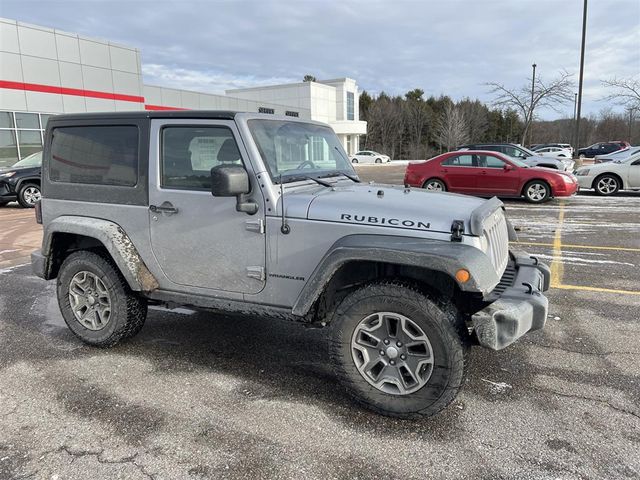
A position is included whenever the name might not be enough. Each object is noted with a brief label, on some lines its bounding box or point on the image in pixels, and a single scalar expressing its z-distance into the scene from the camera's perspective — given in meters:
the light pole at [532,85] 32.34
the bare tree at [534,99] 31.44
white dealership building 20.45
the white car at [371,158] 50.91
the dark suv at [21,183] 13.83
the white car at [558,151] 32.59
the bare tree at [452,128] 56.47
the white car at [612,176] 14.28
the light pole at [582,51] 23.81
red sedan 13.05
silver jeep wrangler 2.93
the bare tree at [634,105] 26.70
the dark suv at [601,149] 37.53
